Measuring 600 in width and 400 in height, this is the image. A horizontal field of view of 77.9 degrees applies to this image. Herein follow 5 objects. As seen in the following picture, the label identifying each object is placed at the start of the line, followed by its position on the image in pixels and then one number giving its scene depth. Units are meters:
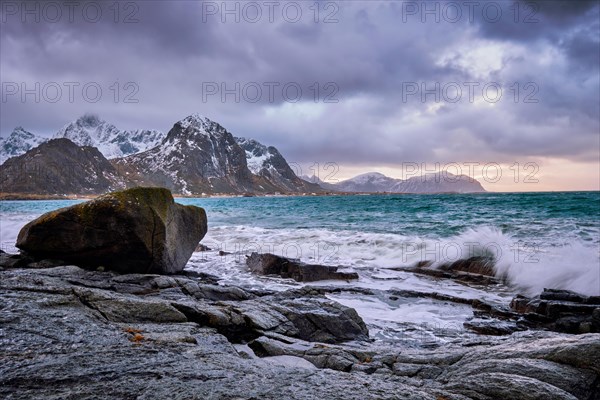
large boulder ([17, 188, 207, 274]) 12.22
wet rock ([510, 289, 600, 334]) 9.52
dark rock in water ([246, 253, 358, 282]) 15.05
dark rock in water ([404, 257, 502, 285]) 15.28
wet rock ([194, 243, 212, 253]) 21.76
